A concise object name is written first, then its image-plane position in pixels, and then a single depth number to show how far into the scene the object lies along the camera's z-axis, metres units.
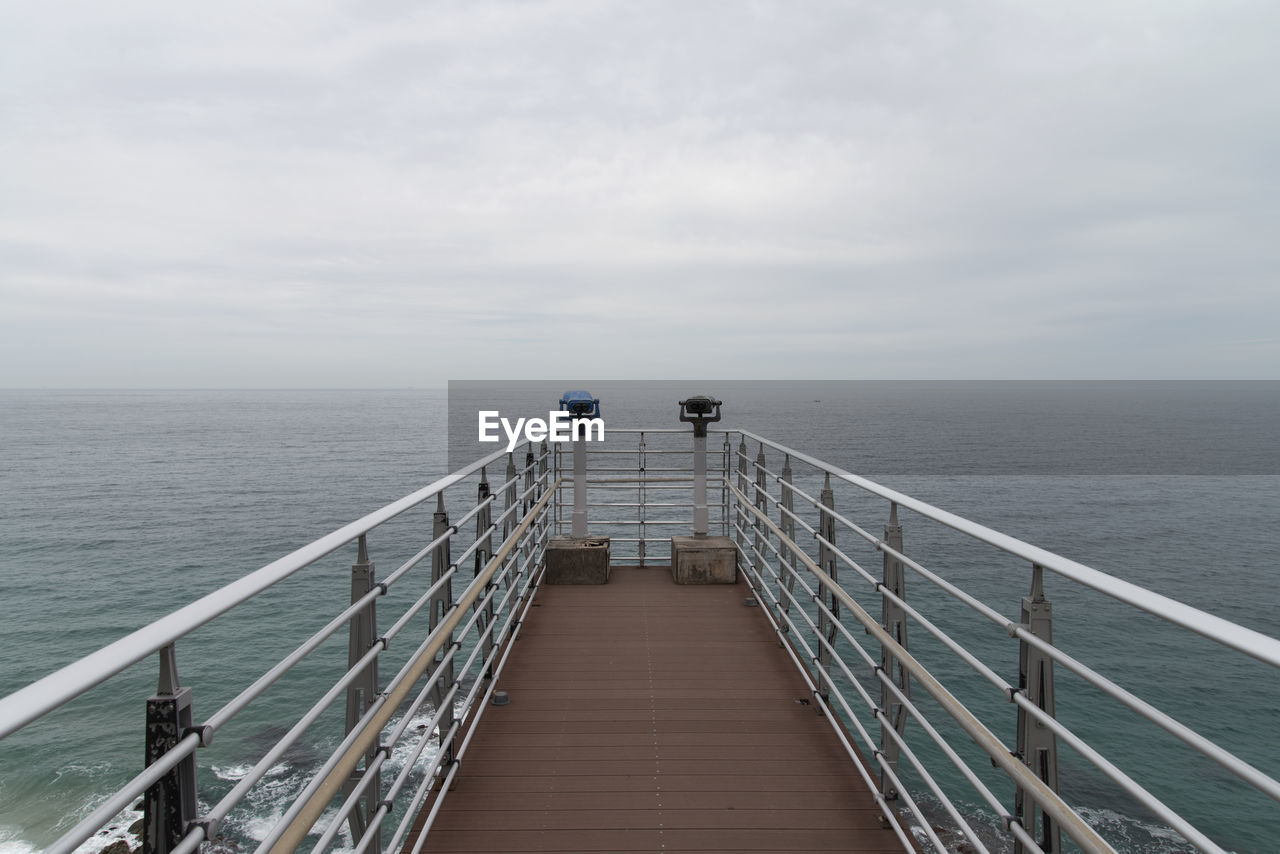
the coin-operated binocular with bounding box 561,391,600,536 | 7.00
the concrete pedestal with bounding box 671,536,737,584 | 6.62
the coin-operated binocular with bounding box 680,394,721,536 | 6.96
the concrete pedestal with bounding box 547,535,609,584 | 6.59
